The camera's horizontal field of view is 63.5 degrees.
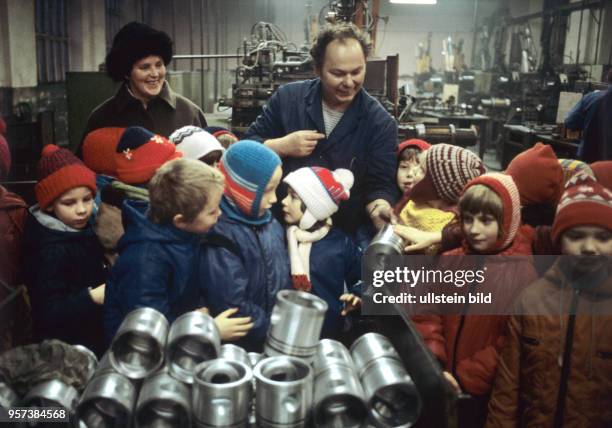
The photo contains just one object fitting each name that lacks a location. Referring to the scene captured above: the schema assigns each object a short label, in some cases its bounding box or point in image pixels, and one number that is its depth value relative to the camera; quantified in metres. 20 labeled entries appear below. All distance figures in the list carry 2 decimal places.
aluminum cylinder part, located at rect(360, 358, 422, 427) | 1.01
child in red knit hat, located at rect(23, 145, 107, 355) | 1.27
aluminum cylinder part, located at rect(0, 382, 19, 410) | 0.96
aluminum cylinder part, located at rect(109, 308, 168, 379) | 0.98
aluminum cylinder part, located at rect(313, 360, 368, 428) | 0.97
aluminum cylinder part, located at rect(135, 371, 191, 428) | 0.95
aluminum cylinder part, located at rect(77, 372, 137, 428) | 0.94
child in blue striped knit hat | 1.22
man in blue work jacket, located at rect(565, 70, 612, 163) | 2.35
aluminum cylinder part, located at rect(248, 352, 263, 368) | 1.10
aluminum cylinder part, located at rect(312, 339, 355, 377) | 1.06
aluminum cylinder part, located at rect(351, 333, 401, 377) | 1.09
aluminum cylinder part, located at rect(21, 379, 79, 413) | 0.96
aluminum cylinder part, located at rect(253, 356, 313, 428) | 0.93
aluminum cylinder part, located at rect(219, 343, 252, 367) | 1.04
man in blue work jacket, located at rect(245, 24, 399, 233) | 1.62
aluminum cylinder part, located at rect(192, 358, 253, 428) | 0.92
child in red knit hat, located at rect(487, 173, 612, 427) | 1.16
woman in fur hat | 1.73
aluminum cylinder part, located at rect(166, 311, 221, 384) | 0.99
